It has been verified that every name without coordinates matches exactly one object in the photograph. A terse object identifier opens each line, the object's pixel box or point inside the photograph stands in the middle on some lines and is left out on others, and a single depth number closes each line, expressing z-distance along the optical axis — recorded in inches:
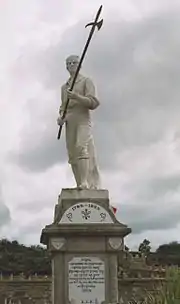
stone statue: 610.5
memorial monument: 571.8
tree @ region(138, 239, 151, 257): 3609.7
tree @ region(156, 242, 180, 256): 3895.2
